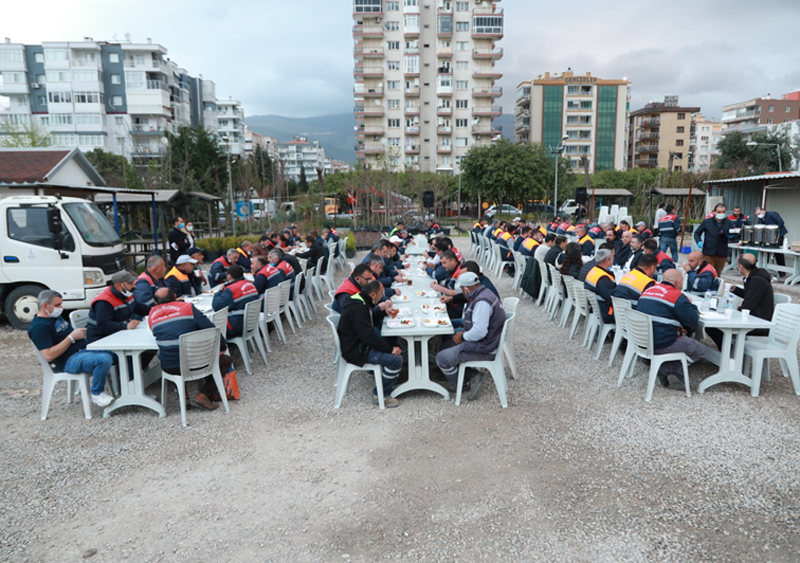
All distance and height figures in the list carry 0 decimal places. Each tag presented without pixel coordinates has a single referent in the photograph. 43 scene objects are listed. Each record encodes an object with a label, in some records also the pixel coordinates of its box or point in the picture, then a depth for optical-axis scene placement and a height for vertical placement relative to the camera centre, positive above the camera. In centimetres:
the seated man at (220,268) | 883 -109
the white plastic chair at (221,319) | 566 -123
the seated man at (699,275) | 706 -102
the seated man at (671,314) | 536 -117
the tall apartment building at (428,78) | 6019 +1401
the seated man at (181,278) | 760 -105
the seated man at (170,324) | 497 -112
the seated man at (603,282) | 664 -104
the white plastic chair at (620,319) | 584 -135
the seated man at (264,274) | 755 -103
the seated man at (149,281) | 633 -96
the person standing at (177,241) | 1359 -94
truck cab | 860 -82
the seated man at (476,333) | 517 -129
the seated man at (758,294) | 585 -106
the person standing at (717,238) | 1141 -86
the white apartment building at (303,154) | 14471 +1393
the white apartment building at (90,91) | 5362 +1167
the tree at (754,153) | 4150 +350
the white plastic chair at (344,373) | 535 -174
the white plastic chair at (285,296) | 790 -141
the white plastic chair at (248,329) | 645 -154
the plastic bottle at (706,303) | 603 -120
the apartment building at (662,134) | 7431 +916
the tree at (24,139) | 2858 +381
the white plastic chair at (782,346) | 535 -153
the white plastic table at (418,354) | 532 -159
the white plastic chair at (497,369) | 534 -169
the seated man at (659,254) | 781 -89
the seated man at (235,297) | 637 -113
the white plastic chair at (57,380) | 518 -171
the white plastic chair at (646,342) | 544 -149
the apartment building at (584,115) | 6894 +1101
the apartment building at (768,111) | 8394 +1379
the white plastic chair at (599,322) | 682 -160
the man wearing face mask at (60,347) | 504 -135
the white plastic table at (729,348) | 541 -155
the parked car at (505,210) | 3759 -74
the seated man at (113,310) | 552 -110
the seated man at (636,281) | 617 -96
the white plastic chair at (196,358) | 496 -146
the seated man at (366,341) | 512 -134
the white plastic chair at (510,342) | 594 -164
